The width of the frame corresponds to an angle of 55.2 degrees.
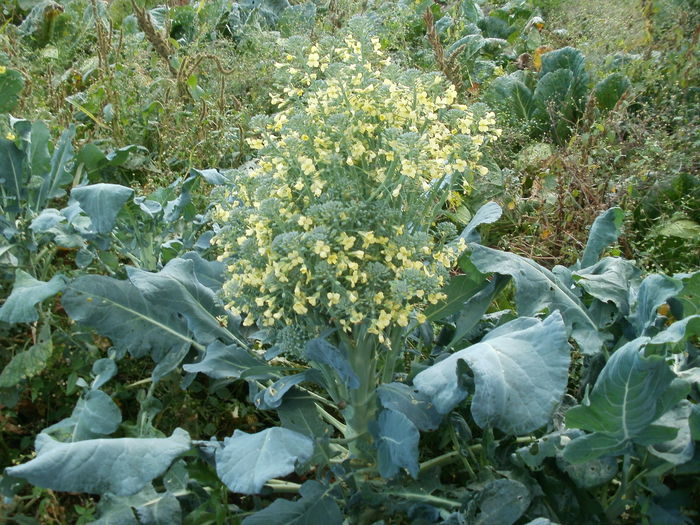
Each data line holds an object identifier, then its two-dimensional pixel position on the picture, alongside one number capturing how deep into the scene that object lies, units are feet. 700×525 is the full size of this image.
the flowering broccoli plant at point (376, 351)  5.91
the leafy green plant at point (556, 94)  14.52
